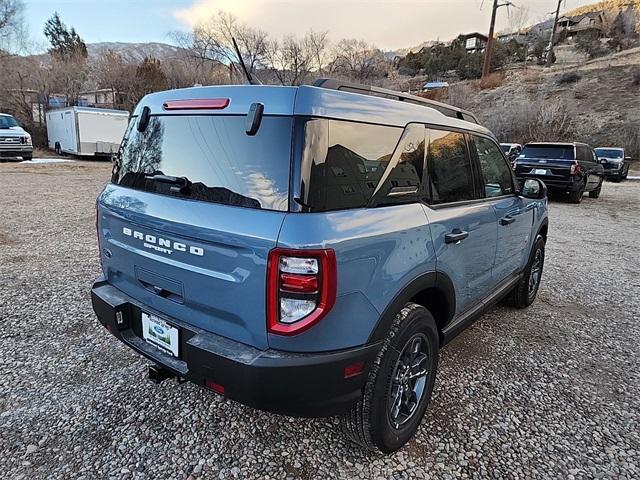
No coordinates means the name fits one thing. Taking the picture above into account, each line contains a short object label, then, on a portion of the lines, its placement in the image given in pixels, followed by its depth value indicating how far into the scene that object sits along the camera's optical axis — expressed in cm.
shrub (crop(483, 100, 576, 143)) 2668
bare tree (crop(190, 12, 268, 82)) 3325
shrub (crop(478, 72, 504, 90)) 3834
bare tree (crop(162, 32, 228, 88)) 3200
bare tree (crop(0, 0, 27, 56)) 3154
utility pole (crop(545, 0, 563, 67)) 4553
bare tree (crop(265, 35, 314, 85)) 3391
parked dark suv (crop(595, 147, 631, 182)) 1942
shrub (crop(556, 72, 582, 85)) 3394
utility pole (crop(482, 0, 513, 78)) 3934
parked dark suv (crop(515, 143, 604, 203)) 1159
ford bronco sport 166
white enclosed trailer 1917
